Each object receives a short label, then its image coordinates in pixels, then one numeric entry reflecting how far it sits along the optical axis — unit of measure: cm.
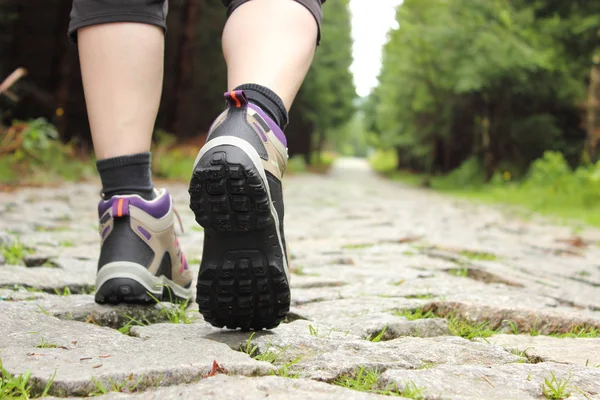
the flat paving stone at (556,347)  135
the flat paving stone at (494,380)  108
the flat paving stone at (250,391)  97
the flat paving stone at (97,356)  104
